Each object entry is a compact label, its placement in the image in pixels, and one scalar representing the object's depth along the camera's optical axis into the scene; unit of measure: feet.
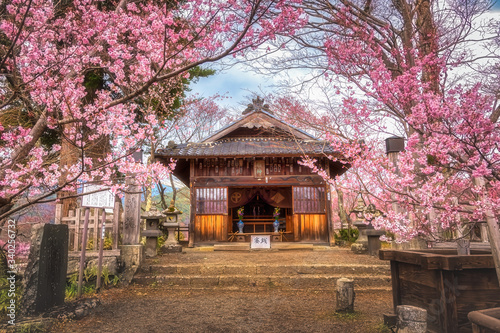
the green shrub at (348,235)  42.29
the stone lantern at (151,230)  29.25
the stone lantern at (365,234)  31.30
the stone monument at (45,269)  14.75
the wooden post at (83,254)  18.73
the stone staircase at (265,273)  22.61
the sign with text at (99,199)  19.25
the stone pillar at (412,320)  10.46
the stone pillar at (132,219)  24.95
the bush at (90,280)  20.67
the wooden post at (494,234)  8.91
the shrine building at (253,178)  40.42
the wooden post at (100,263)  20.67
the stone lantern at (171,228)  33.91
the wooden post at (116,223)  24.18
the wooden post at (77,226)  23.15
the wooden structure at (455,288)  11.10
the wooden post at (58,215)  23.24
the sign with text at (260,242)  34.81
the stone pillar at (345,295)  16.34
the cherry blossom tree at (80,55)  10.36
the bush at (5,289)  15.88
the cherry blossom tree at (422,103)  10.26
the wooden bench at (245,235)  44.37
